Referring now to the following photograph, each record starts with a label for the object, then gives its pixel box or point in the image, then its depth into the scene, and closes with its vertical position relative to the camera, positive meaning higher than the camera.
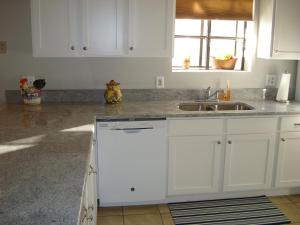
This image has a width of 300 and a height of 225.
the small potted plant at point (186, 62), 3.43 -0.02
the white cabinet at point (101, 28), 2.74 +0.26
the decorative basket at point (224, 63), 3.46 -0.02
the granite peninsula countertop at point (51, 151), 1.16 -0.48
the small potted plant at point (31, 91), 2.96 -0.29
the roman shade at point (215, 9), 3.21 +0.50
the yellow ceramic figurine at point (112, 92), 3.04 -0.30
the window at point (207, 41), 3.42 +0.21
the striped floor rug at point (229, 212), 2.73 -1.29
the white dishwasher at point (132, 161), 2.71 -0.84
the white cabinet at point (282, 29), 3.04 +0.30
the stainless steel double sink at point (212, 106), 3.24 -0.44
